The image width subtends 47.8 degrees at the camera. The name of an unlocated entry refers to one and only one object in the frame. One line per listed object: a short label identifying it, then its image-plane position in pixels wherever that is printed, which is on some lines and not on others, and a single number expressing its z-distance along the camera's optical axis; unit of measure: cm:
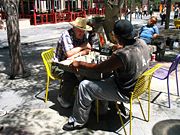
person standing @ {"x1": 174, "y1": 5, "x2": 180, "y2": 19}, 1736
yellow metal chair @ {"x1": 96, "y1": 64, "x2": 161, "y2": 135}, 246
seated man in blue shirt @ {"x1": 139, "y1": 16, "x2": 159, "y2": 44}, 553
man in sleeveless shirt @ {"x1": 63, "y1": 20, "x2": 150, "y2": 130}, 242
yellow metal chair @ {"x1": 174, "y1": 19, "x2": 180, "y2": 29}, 1089
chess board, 270
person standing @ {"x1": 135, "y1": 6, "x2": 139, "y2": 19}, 2182
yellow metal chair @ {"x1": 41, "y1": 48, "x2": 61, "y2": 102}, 336
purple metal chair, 318
